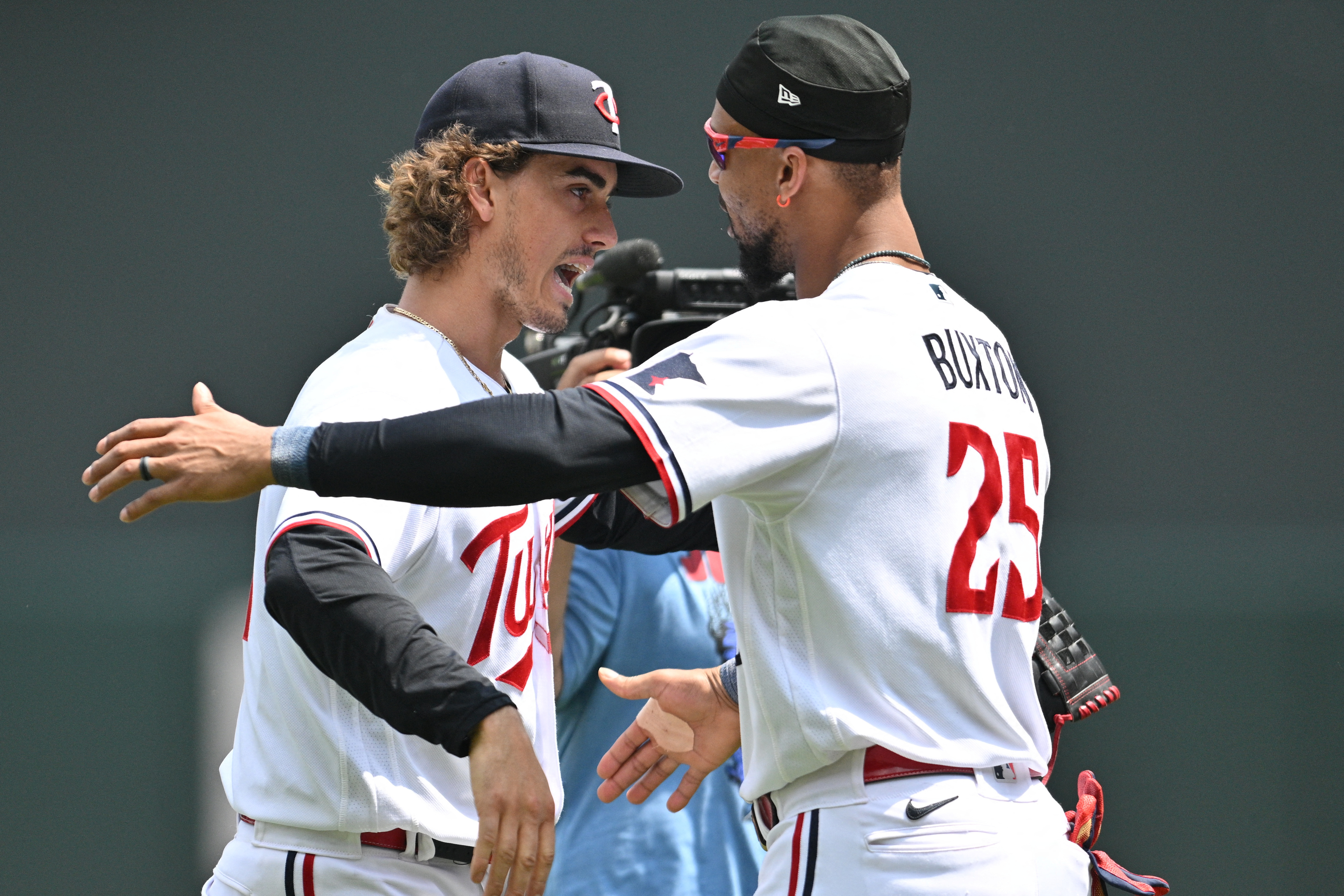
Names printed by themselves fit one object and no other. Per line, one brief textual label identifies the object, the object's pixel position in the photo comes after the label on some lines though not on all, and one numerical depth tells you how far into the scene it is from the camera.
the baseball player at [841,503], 17.69
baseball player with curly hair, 17.81
